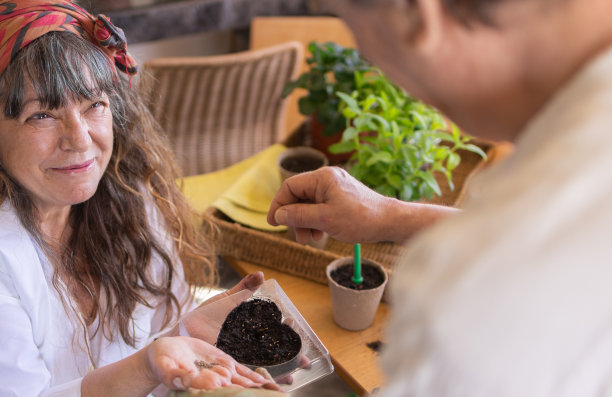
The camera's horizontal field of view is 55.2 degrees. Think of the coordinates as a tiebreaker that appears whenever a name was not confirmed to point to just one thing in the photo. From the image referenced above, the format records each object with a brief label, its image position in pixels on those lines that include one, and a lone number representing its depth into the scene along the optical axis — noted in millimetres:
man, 387
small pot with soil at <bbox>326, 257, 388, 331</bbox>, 1184
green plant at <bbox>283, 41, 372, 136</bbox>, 1606
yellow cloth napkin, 1475
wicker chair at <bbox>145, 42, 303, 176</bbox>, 2068
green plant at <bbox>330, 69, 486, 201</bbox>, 1392
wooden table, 1109
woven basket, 1336
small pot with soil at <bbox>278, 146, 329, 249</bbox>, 1552
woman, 985
